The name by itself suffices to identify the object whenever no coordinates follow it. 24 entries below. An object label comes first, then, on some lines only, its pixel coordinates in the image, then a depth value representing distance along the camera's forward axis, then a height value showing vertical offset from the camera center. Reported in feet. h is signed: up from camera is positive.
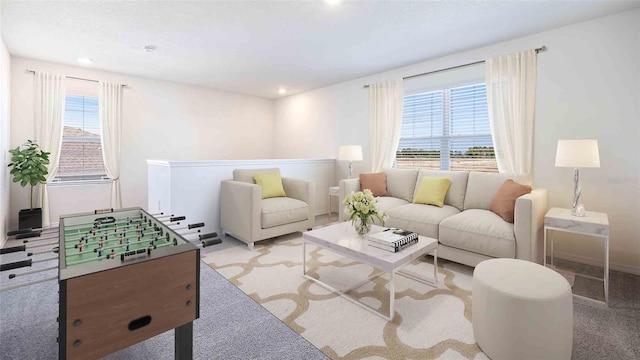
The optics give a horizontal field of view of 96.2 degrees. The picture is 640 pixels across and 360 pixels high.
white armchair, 10.64 -1.24
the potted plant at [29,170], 11.51 +0.28
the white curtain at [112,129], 14.40 +2.46
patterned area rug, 5.45 -3.04
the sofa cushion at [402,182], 12.31 -0.20
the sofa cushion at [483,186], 9.97 -0.30
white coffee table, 6.31 -1.76
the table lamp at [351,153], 14.20 +1.22
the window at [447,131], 11.89 +2.09
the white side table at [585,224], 6.93 -1.21
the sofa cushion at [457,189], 10.79 -0.42
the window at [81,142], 13.80 +1.71
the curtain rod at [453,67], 10.05 +4.71
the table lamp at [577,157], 7.78 +0.59
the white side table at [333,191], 14.98 -0.71
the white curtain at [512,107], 10.34 +2.65
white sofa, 7.74 -1.28
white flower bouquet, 7.65 -0.86
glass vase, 7.80 -1.29
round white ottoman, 4.64 -2.31
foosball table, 3.16 -1.42
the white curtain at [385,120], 14.11 +2.91
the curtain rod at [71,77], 12.79 +4.76
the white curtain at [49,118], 12.92 +2.69
